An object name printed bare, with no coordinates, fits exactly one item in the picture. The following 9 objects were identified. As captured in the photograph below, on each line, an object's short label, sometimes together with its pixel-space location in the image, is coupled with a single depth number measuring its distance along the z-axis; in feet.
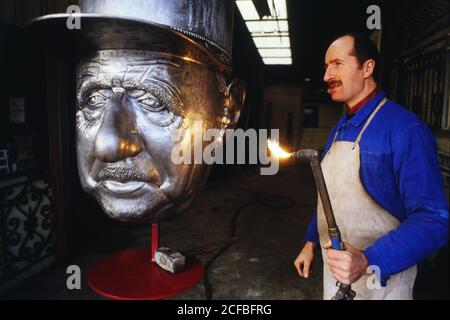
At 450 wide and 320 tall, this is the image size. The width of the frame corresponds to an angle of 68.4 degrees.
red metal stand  3.25
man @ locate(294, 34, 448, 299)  4.15
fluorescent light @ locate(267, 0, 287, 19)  17.75
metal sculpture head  3.10
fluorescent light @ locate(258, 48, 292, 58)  31.91
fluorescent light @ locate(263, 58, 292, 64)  37.40
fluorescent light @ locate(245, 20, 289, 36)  21.58
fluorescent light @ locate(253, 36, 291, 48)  26.35
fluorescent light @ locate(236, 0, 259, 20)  17.80
